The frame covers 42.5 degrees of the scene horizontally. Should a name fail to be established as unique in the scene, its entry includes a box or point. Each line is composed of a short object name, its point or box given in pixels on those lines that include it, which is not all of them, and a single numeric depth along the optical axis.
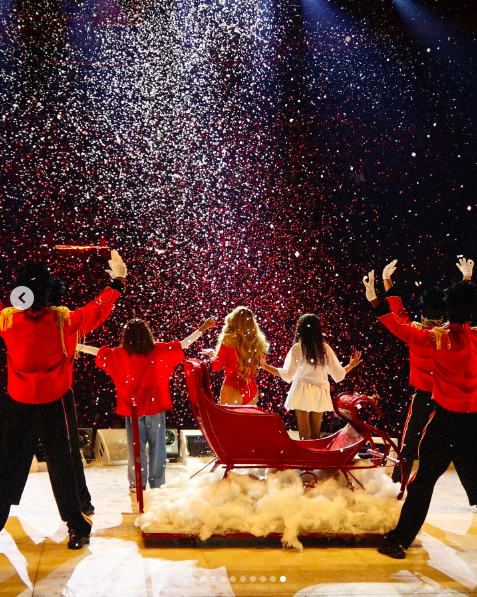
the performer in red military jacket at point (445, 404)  3.60
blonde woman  5.30
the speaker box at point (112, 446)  6.68
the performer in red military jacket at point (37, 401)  3.72
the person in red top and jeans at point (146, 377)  5.03
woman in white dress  5.27
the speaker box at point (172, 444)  6.76
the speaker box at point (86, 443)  6.74
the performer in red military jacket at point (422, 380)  4.86
